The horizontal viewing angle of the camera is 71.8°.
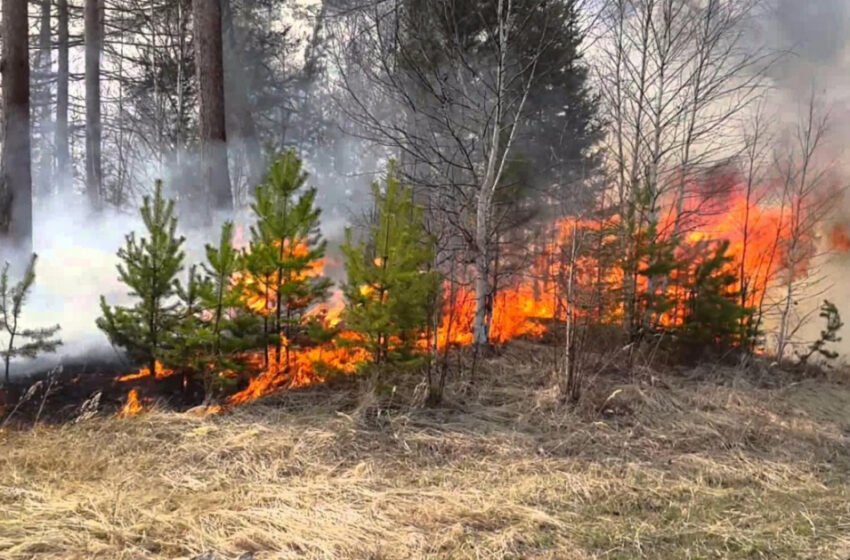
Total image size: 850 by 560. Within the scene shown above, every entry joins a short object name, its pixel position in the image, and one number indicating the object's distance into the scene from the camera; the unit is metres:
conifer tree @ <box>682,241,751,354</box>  7.86
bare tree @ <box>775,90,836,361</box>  9.76
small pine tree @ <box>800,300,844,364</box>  8.55
